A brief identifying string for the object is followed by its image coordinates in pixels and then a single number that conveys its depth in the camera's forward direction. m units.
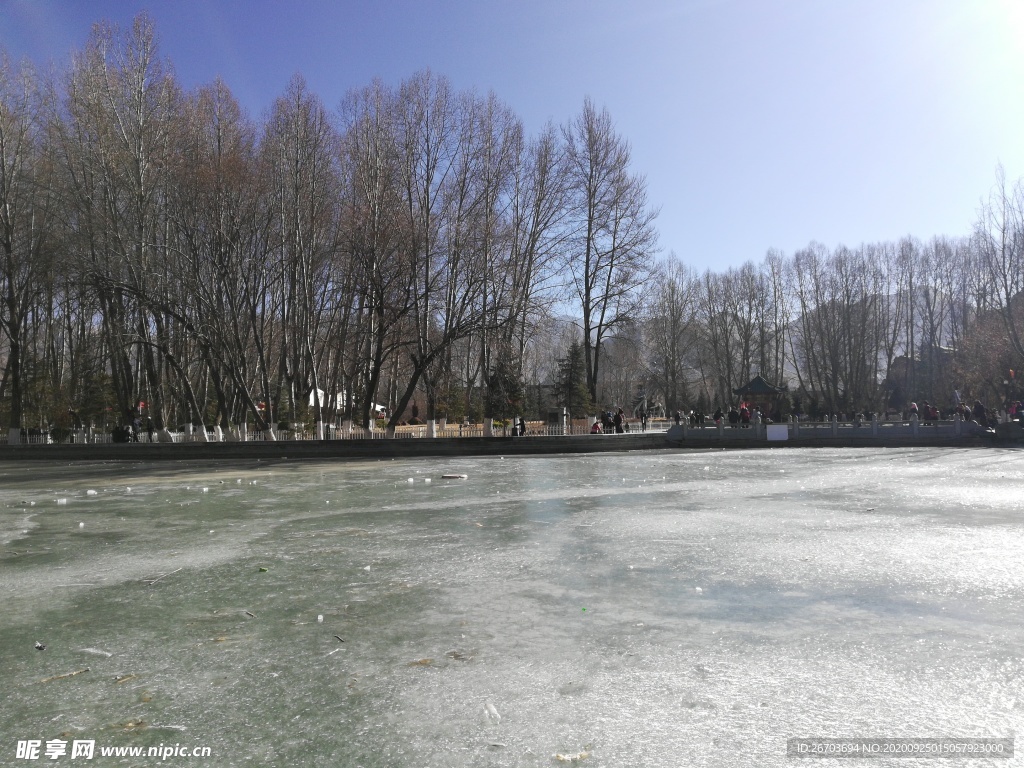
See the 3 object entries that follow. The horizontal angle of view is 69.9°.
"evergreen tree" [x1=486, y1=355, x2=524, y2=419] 32.62
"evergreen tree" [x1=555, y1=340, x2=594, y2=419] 36.56
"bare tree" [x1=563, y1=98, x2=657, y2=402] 38.47
